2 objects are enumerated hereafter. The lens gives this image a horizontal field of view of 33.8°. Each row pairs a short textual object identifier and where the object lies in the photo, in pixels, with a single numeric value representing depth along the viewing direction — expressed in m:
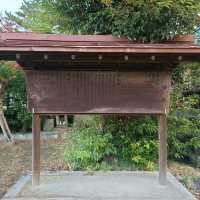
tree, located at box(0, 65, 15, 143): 10.79
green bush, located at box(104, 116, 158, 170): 7.52
